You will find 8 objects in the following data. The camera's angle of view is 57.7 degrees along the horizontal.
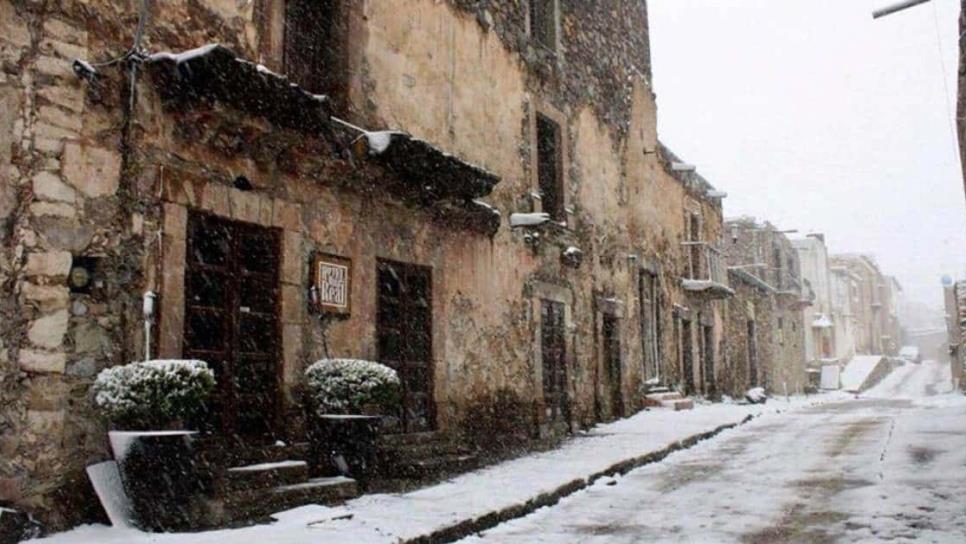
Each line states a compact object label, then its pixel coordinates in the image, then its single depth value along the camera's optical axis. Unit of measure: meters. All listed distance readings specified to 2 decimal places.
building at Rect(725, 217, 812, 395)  26.17
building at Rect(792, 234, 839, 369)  45.81
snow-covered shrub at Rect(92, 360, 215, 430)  5.24
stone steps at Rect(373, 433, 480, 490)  7.69
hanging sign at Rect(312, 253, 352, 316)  7.56
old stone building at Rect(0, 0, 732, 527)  5.44
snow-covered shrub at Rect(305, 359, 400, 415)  7.05
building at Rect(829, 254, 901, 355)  58.44
